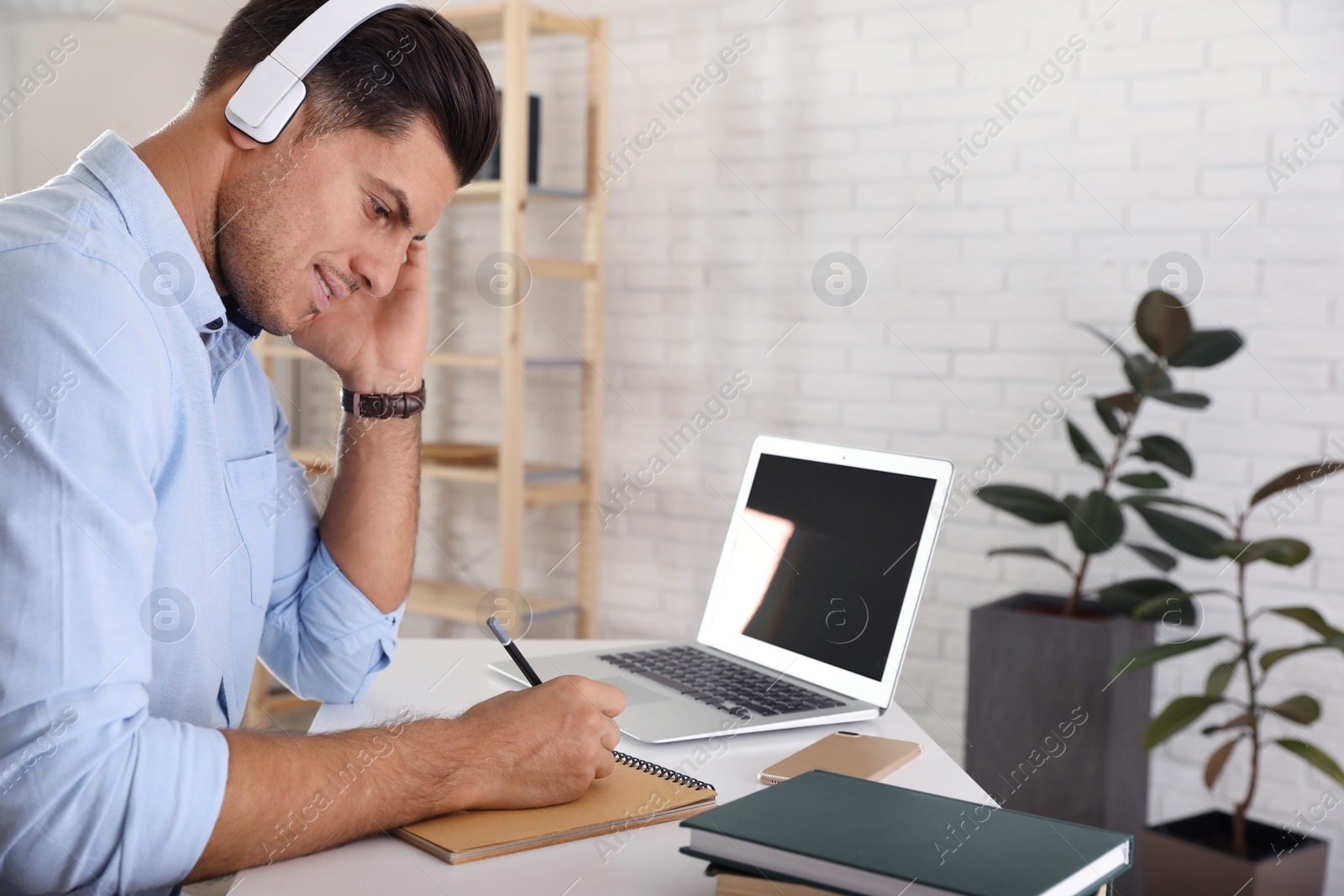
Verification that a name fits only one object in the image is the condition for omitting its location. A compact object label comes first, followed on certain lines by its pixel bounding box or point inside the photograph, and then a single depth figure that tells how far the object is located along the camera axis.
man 0.77
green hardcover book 0.71
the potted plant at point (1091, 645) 2.14
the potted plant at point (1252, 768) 2.00
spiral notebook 0.86
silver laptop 1.21
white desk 0.81
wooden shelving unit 2.95
